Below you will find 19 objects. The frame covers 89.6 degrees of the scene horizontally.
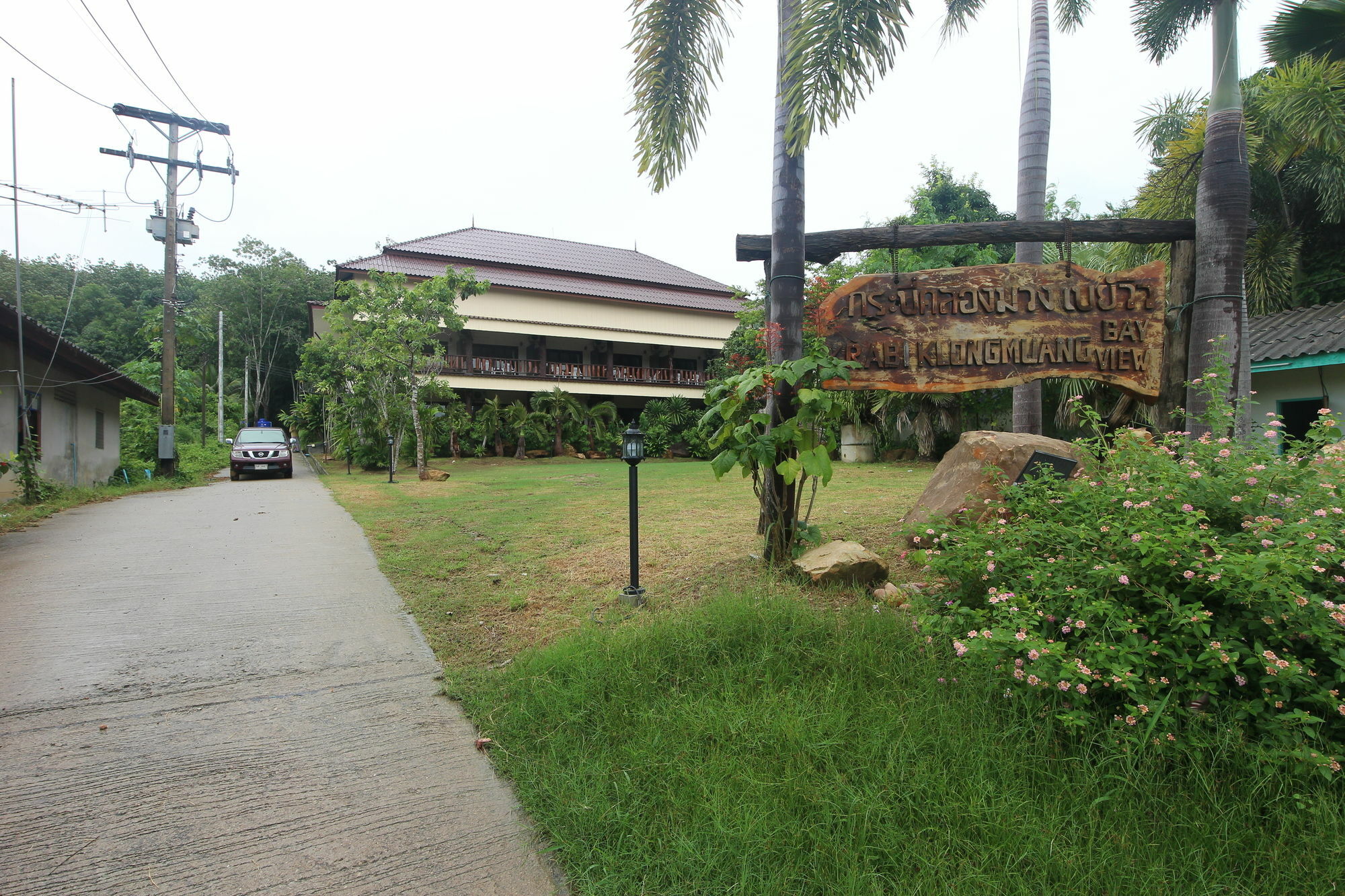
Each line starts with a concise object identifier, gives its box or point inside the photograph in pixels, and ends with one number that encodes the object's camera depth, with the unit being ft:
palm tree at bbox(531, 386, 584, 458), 84.79
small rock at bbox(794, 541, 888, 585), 14.12
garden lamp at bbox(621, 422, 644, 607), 14.55
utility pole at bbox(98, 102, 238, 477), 57.52
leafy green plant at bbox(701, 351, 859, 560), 14.21
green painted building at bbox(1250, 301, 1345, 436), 29.78
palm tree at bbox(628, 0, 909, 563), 14.74
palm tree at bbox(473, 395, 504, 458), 80.59
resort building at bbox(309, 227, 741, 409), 85.87
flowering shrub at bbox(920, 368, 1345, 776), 7.09
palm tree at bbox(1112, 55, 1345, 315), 30.55
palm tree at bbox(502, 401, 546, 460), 81.30
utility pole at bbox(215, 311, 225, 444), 107.79
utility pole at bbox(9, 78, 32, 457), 30.14
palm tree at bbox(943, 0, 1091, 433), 24.57
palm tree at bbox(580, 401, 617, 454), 88.17
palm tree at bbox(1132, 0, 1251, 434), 15.42
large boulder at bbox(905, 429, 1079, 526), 17.62
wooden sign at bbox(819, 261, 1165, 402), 16.21
